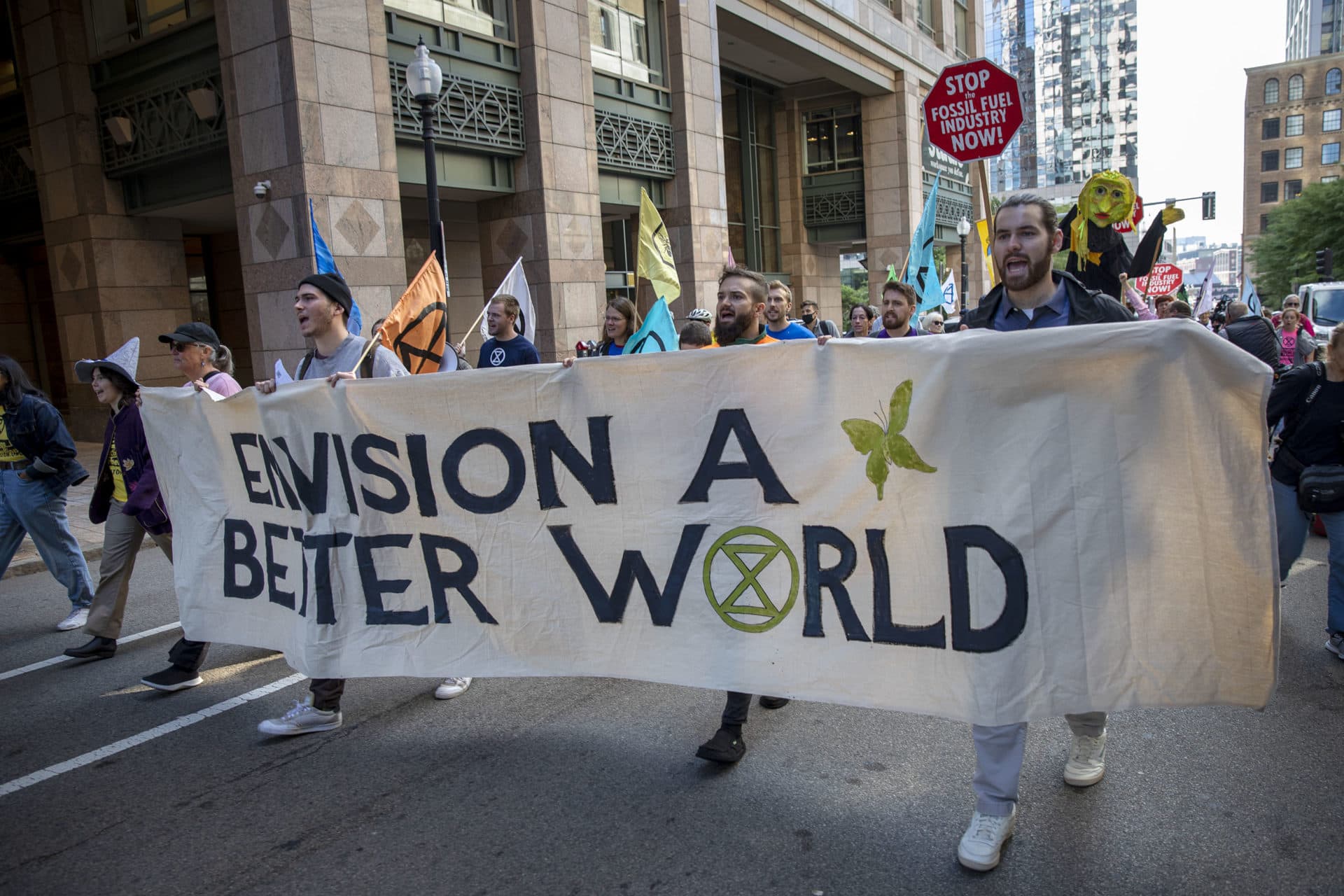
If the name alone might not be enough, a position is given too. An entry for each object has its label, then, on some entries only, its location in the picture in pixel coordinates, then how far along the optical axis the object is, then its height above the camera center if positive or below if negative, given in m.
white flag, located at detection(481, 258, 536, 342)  8.15 +0.40
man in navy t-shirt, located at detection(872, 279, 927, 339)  6.51 +0.09
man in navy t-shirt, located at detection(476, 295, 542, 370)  7.41 +0.02
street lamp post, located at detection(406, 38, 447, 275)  10.73 +2.89
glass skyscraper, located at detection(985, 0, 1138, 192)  144.12 +34.67
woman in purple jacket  5.29 -0.76
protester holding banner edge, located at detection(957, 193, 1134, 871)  2.96 -0.02
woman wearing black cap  4.96 +0.03
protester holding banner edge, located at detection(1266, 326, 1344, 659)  4.76 -0.78
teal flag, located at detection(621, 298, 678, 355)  6.48 +0.01
